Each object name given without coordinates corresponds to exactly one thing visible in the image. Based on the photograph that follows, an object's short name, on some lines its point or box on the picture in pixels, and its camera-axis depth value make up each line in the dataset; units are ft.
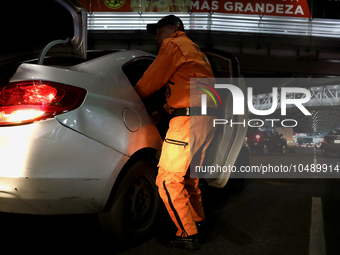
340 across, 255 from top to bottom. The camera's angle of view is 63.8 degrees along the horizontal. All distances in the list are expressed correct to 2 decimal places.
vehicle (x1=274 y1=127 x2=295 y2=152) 48.67
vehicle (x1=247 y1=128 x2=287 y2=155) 43.09
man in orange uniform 6.54
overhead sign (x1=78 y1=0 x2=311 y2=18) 43.78
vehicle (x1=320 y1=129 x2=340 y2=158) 34.30
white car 4.84
